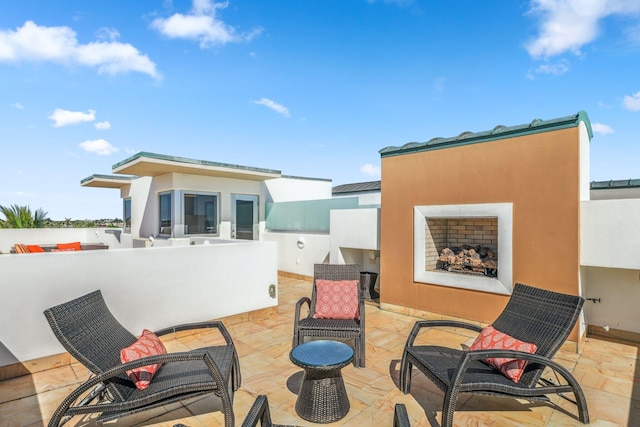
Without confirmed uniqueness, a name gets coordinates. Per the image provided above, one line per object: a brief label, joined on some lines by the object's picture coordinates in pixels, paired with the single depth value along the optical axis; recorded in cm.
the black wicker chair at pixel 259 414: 231
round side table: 326
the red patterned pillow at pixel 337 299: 520
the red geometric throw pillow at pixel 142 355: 304
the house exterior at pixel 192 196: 1002
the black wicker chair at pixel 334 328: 459
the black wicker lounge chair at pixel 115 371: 274
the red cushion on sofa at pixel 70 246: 1043
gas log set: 642
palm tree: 1280
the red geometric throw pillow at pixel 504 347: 330
